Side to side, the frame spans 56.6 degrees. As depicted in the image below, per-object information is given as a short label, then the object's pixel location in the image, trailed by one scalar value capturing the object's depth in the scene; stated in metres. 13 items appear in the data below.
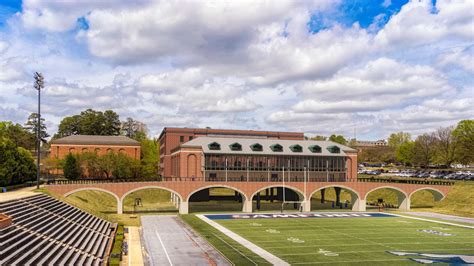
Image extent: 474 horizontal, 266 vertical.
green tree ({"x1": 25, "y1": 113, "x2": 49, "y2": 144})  151.12
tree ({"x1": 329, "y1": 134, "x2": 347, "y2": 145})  179.48
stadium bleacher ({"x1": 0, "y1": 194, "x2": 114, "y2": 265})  30.97
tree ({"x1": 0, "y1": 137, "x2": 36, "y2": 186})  62.47
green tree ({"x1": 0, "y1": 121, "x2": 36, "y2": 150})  136.38
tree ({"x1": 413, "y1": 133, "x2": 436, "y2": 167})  131.38
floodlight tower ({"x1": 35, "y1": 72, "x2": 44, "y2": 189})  59.53
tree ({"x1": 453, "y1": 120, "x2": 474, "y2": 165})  101.62
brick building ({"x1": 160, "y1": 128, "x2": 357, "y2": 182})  83.31
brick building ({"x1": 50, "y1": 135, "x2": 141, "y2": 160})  111.56
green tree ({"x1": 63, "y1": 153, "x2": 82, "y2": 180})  92.44
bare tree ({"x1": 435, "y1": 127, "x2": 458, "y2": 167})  121.04
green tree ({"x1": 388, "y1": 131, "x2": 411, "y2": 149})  192.88
